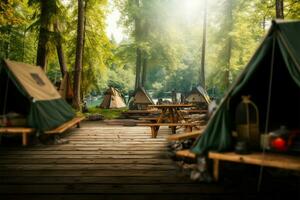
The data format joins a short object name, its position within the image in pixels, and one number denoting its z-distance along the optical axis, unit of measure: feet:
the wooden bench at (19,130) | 22.81
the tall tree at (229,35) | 81.34
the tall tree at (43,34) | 43.38
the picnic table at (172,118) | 27.45
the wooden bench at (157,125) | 27.20
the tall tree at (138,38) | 77.01
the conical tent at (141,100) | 59.06
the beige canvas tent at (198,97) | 61.92
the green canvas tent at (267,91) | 14.33
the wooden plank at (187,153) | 15.25
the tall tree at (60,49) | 45.91
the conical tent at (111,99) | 77.01
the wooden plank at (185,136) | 18.58
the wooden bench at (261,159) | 12.72
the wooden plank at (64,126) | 23.71
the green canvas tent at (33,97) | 23.67
